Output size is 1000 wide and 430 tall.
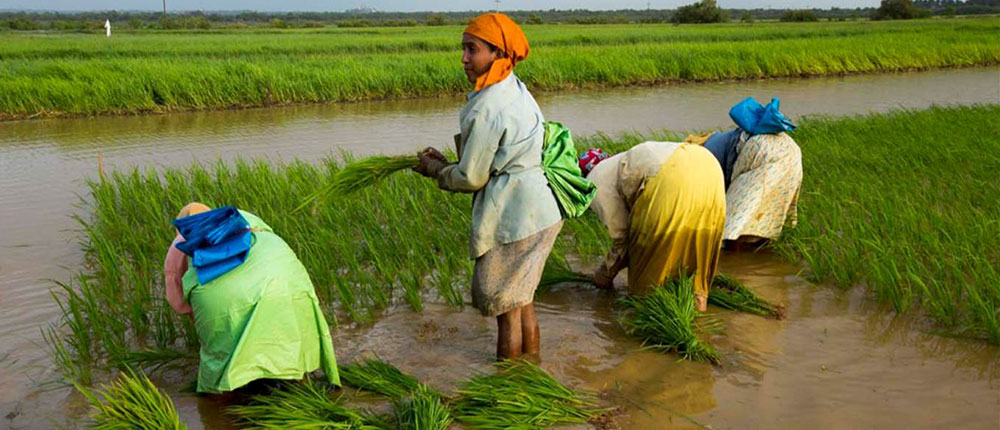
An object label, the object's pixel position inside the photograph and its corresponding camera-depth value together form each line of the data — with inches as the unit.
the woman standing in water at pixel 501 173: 109.0
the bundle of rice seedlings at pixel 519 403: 109.0
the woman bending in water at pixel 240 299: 105.3
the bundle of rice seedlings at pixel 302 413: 105.0
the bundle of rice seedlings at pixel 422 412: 104.7
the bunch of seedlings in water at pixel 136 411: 100.9
